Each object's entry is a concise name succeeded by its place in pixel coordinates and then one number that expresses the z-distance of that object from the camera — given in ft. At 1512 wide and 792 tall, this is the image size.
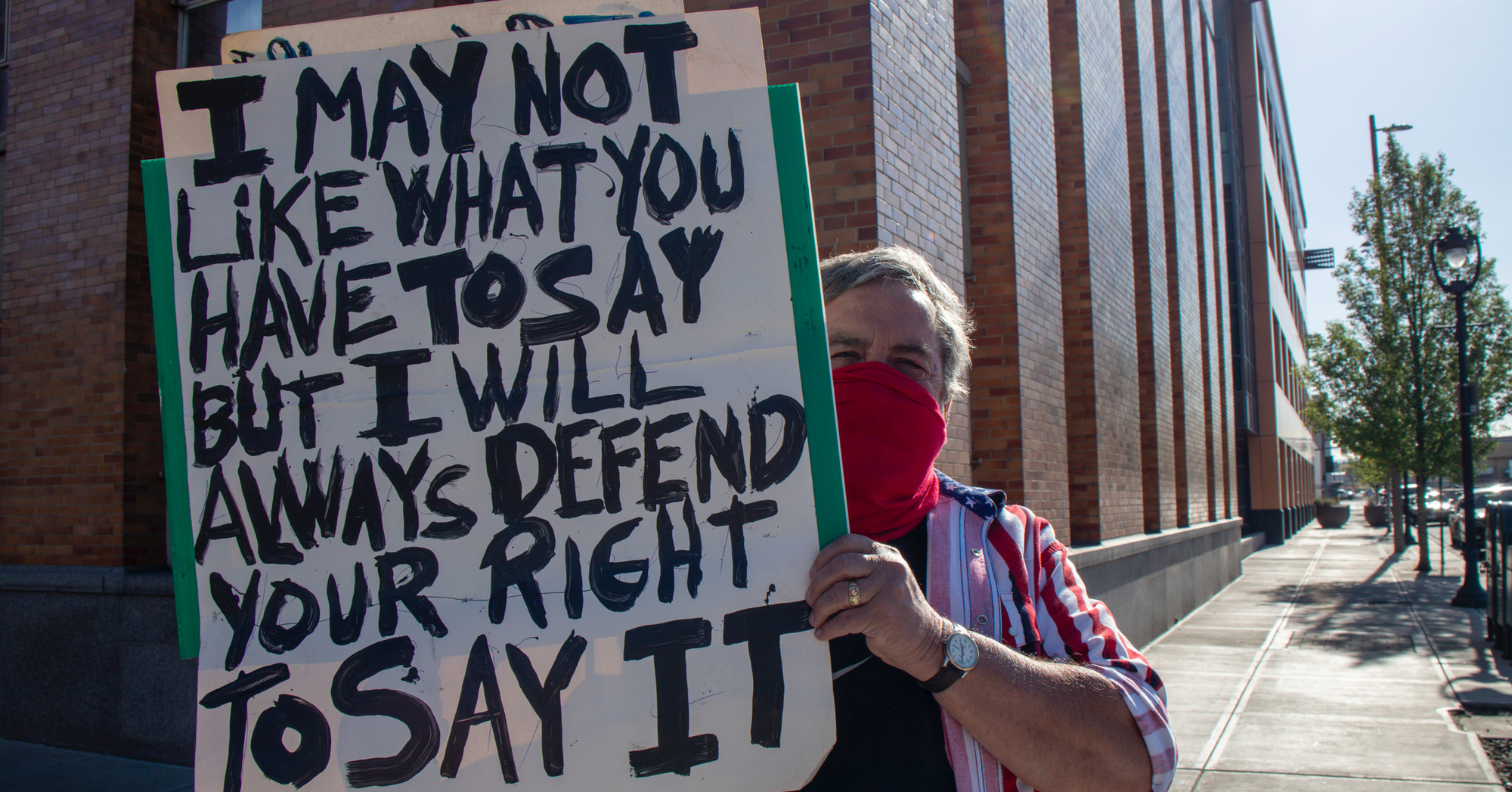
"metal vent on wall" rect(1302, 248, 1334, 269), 177.27
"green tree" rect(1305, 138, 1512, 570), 67.92
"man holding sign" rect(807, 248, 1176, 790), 4.46
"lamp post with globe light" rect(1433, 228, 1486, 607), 43.06
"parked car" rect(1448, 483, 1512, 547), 69.67
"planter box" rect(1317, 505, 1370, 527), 130.93
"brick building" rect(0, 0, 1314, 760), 17.04
